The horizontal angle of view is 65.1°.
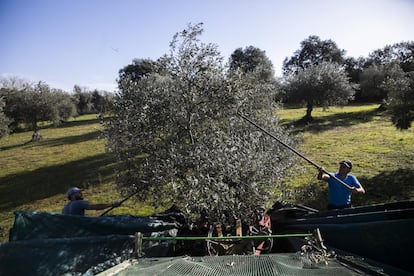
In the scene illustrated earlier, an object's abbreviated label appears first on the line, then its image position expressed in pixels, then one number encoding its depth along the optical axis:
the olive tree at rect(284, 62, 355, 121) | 33.75
